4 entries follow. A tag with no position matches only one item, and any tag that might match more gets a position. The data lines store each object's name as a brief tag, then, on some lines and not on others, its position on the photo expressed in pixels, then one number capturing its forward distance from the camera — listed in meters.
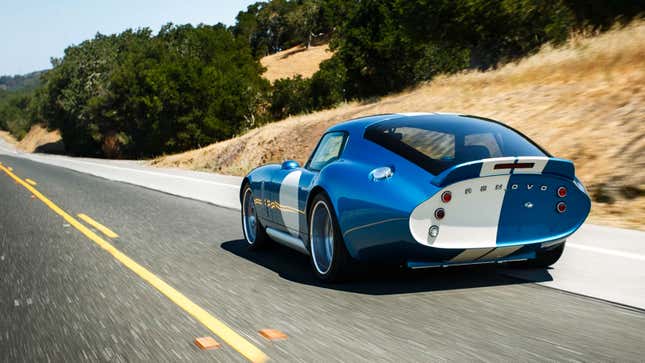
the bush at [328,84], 78.94
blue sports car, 5.54
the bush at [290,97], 83.56
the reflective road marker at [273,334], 4.77
